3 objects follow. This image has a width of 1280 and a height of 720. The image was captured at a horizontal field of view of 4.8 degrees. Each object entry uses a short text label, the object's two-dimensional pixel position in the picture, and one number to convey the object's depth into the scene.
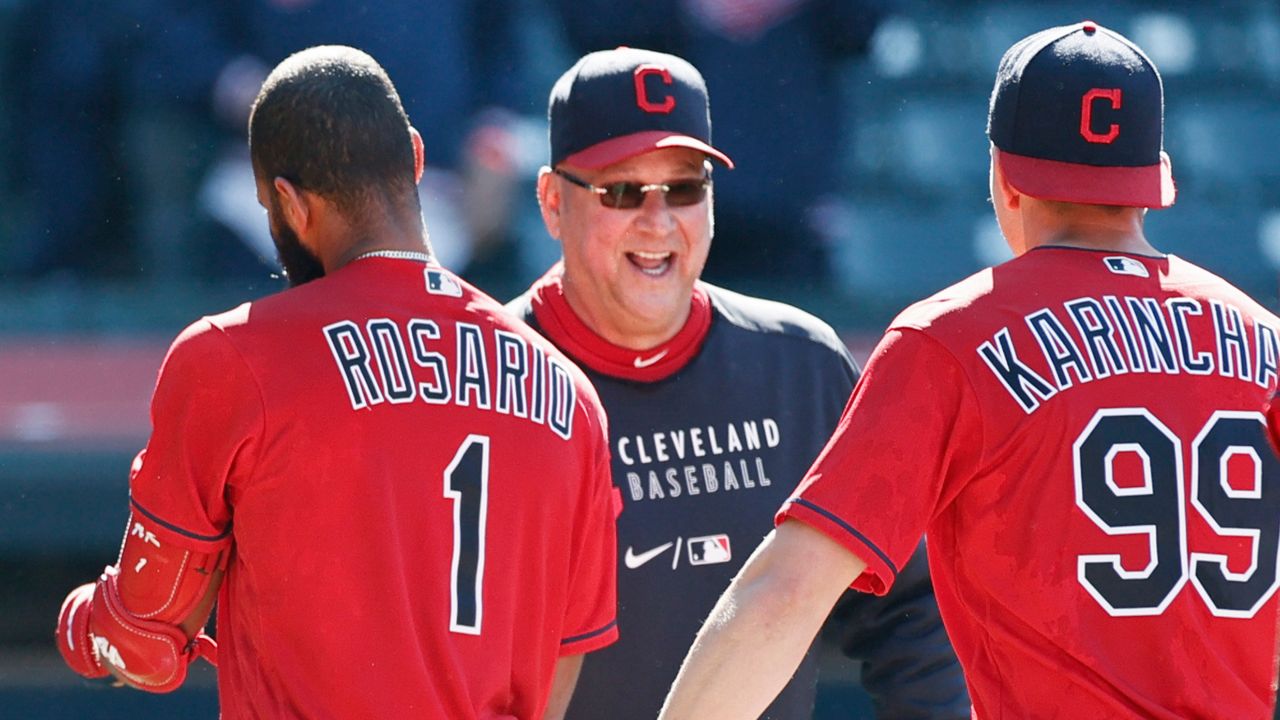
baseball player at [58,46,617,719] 16.32
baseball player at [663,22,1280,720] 16.21
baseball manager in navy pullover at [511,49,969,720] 17.09
